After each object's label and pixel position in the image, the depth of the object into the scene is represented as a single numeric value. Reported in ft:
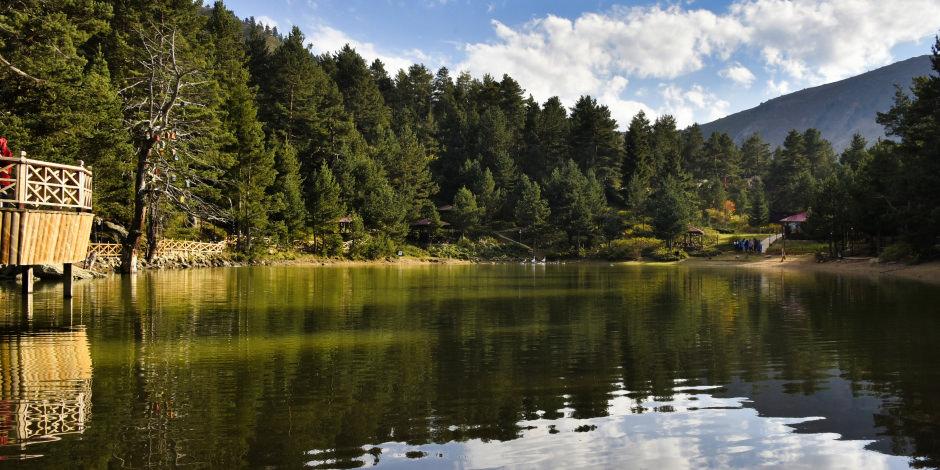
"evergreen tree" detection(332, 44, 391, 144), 330.13
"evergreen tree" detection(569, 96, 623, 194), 343.26
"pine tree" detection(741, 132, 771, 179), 444.14
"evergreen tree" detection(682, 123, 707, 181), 396.37
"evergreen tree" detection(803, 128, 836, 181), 395.55
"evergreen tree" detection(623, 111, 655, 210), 318.86
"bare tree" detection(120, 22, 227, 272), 133.49
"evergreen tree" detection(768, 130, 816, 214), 300.61
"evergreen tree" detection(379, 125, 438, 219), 282.36
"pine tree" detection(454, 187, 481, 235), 274.77
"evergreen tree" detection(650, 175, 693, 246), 253.03
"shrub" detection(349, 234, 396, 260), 224.74
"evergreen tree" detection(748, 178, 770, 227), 301.43
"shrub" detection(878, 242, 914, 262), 152.70
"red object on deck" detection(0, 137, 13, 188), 54.52
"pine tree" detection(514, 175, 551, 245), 276.29
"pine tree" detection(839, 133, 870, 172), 312.50
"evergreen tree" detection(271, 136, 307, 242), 203.00
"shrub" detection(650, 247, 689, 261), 245.24
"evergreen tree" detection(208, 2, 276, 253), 186.09
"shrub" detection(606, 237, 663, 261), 258.57
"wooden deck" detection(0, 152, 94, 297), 54.90
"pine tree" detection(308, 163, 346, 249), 215.72
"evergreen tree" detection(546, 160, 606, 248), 269.03
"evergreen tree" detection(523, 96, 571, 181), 350.64
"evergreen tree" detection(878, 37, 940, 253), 137.80
